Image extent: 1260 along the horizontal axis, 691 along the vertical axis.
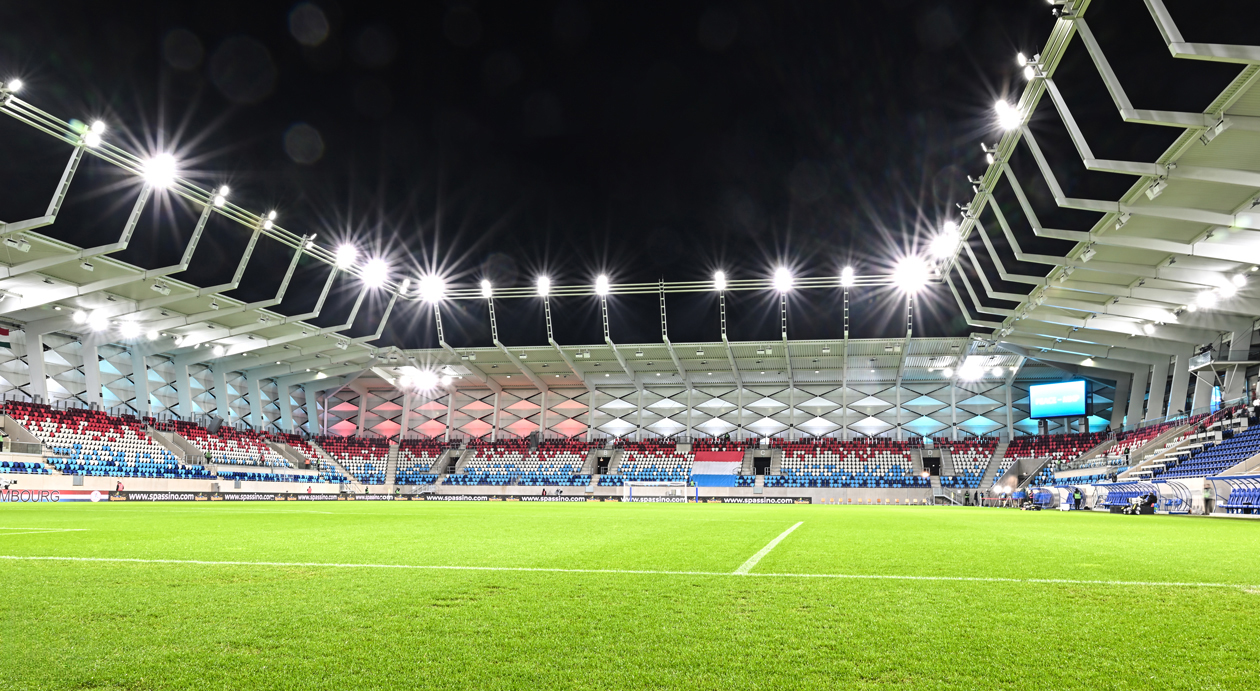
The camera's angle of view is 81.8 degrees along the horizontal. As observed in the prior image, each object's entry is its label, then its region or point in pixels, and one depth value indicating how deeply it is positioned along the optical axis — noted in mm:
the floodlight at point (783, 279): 44000
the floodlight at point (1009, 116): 24781
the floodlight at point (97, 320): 38719
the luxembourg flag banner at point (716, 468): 53781
